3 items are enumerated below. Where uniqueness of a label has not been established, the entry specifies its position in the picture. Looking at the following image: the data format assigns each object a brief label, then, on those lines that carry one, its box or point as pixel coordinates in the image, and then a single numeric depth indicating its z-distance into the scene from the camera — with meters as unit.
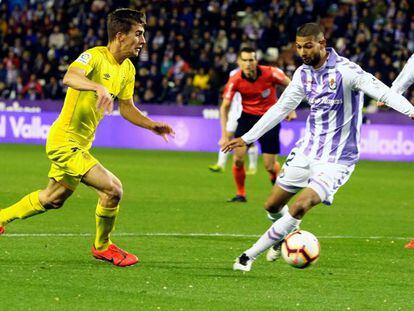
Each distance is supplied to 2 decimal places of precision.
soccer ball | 18.11
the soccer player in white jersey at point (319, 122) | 18.78
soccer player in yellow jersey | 19.17
